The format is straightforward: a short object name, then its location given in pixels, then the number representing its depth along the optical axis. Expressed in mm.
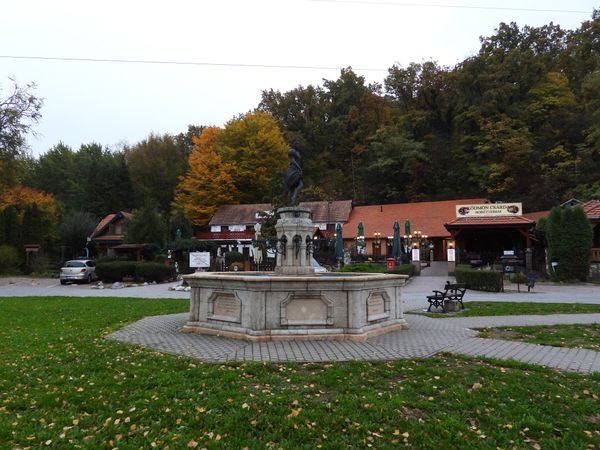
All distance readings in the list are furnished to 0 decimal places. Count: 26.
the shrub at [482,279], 20562
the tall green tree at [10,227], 39781
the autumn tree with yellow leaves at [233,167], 54656
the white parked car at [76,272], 28656
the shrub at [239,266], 29995
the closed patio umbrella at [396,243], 32612
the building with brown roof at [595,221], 28641
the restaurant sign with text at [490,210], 34094
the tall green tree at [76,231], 47281
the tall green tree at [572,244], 25203
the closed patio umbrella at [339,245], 32156
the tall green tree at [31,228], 40781
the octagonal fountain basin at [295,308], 8516
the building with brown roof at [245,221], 51156
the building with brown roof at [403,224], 43469
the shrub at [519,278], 23734
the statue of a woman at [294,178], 12359
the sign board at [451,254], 29828
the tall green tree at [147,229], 39812
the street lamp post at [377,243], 44534
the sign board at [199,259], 27484
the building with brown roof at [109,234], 50341
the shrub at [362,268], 27641
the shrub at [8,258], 36156
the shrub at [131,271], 28109
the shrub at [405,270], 25638
